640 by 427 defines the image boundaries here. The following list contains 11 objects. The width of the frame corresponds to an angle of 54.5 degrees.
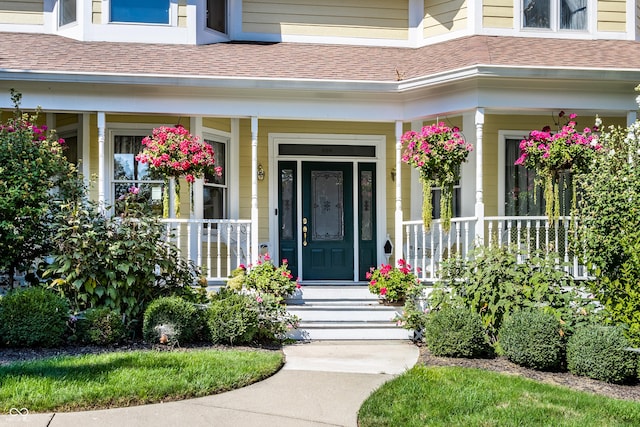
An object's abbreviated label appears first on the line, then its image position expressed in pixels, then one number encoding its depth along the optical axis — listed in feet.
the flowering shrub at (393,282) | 28.02
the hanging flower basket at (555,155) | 26.25
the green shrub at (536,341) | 20.17
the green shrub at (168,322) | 22.52
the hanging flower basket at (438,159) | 27.55
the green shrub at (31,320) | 21.50
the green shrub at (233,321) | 22.99
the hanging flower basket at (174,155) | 27.50
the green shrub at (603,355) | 18.81
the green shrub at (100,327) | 22.12
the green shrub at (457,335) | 21.76
